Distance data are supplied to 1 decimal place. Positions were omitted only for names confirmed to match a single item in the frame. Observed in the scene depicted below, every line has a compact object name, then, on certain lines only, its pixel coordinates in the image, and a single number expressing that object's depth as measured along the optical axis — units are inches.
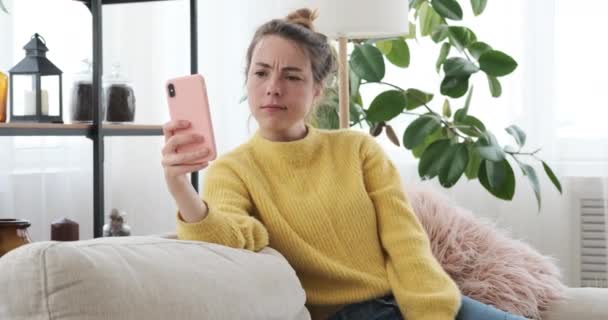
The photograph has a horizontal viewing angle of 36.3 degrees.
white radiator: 130.5
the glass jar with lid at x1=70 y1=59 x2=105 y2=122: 88.3
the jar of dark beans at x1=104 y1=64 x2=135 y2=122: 94.1
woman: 62.0
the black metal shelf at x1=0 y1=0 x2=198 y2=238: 83.2
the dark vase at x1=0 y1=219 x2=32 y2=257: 72.2
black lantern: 83.9
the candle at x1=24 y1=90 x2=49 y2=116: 84.0
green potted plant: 112.3
